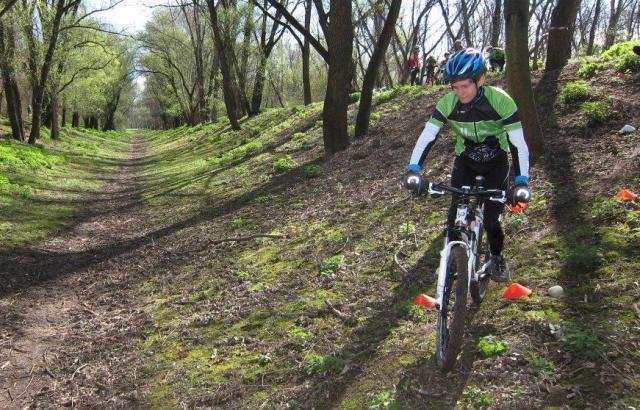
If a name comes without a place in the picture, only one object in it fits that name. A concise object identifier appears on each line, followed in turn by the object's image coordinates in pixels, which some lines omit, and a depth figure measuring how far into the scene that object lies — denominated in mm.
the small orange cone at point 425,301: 4648
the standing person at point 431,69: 25266
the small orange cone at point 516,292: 4793
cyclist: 4102
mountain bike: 3896
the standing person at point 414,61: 24484
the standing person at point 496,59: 14719
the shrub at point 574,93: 8875
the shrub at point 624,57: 9031
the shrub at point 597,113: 7922
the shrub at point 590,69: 9797
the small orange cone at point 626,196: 5664
